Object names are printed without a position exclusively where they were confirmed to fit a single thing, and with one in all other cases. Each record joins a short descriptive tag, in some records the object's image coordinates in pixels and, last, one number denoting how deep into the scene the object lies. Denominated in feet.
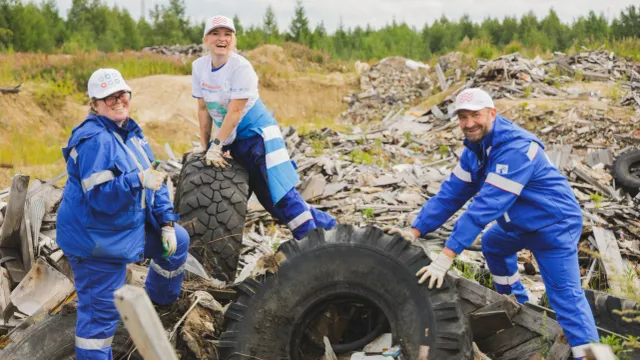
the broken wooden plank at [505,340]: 13.42
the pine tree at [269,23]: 114.52
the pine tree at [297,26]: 109.40
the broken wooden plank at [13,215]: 16.96
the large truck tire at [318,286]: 12.59
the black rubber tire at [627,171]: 29.25
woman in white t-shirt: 17.33
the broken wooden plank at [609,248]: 18.83
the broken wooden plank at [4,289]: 15.60
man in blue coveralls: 13.23
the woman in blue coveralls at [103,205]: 11.66
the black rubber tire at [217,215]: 18.04
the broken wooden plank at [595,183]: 27.92
